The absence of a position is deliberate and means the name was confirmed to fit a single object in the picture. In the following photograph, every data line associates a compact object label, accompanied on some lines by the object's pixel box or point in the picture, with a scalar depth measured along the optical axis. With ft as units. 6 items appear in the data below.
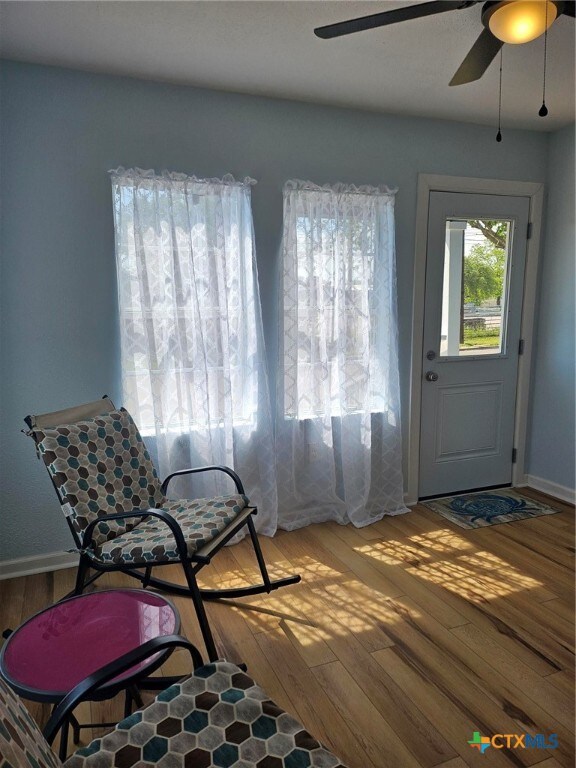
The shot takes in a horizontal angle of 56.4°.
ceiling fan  5.31
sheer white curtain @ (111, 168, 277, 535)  9.21
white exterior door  11.85
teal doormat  11.45
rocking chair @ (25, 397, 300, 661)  6.73
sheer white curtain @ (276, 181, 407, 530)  10.44
